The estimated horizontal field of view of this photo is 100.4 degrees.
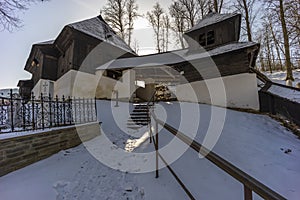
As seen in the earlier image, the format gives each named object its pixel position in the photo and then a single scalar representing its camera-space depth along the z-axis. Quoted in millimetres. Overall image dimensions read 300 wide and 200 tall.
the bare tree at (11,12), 4229
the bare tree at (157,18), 17277
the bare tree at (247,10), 12867
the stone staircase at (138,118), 5475
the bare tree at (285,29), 8939
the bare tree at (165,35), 17288
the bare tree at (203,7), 14544
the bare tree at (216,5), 13177
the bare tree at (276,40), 12912
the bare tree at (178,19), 15622
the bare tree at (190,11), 15067
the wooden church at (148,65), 7539
